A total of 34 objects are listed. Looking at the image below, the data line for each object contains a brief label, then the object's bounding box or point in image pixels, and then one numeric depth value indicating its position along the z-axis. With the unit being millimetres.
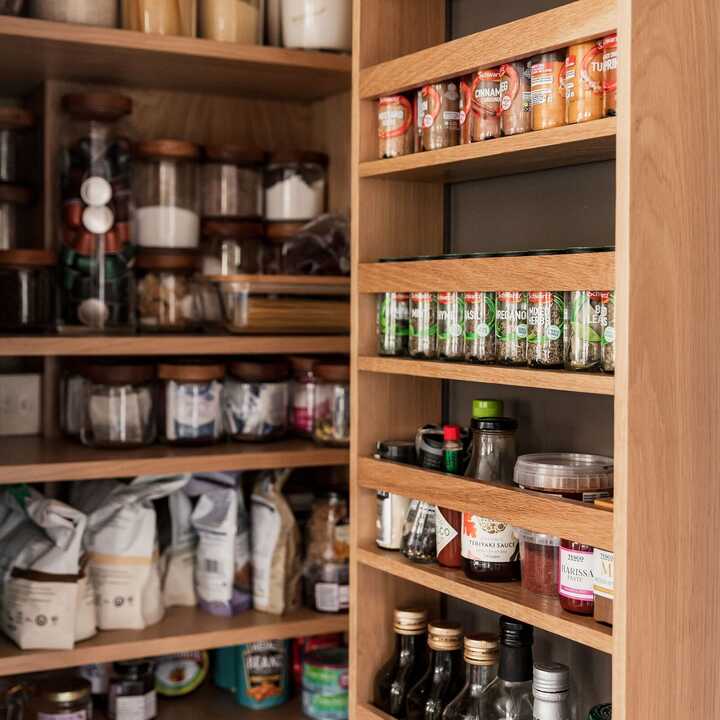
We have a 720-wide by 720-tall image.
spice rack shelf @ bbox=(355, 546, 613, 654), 1230
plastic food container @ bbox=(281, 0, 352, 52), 1945
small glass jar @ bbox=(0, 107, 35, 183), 1974
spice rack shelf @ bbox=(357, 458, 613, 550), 1225
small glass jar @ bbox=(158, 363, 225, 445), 1951
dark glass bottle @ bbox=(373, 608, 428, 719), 1613
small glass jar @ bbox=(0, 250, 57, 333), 1878
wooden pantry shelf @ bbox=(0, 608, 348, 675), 1752
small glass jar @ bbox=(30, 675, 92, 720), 1820
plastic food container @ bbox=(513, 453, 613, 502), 1315
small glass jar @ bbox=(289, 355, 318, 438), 2043
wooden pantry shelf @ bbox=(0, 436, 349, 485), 1766
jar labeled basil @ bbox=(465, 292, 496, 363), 1415
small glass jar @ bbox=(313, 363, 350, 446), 1989
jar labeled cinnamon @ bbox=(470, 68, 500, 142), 1396
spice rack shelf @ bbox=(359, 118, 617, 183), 1236
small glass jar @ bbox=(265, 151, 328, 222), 2109
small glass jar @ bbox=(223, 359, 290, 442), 2020
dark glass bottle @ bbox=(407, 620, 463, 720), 1548
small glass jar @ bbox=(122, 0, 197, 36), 1874
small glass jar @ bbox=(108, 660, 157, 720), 1929
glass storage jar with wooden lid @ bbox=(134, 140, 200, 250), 2039
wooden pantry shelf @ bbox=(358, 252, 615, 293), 1228
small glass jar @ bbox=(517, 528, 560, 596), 1364
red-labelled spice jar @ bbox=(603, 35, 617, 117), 1215
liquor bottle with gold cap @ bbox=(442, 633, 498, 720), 1452
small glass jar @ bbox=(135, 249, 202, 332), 2008
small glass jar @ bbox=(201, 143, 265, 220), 2117
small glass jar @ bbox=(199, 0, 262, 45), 1925
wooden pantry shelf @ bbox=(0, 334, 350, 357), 1771
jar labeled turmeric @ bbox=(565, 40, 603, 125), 1239
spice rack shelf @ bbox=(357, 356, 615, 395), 1204
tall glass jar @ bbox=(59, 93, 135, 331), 1929
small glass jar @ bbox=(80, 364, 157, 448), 1909
